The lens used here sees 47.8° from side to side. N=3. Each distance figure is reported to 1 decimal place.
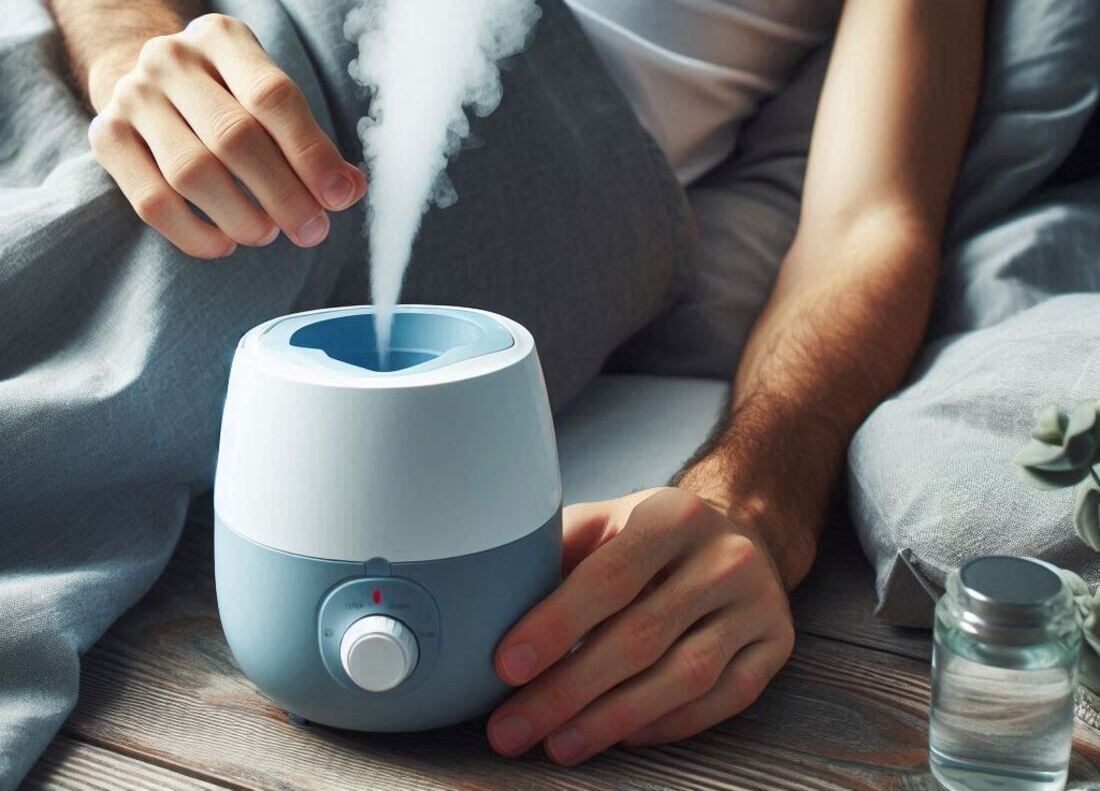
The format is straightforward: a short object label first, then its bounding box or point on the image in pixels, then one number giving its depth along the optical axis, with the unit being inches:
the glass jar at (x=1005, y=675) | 23.3
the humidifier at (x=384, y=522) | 24.1
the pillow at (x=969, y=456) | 32.2
